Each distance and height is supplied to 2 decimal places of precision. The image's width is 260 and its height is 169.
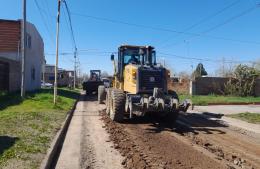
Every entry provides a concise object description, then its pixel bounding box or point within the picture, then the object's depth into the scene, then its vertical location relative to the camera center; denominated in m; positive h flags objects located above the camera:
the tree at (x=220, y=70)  36.97 +2.70
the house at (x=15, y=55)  13.52 +2.31
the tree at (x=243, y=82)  19.67 +0.26
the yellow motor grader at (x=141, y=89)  7.13 -0.20
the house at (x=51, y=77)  41.09 +1.37
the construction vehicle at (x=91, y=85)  20.54 -0.19
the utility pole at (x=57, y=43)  10.81 +2.22
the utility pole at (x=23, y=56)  11.55 +1.61
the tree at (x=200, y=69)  45.03 +3.58
